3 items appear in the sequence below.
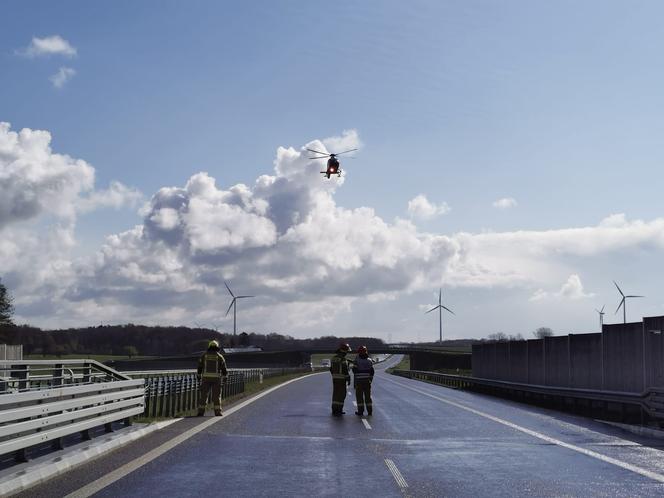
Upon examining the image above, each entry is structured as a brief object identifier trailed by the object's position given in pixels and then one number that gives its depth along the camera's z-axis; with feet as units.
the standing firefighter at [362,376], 69.62
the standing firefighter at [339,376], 69.67
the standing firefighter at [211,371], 66.66
